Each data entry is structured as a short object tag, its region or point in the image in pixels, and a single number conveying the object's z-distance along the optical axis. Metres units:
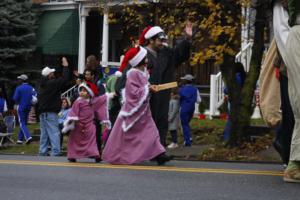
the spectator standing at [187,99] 15.99
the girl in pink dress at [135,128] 9.16
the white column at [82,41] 27.16
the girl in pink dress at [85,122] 10.88
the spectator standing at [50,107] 14.05
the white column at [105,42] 25.92
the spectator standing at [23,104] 18.62
